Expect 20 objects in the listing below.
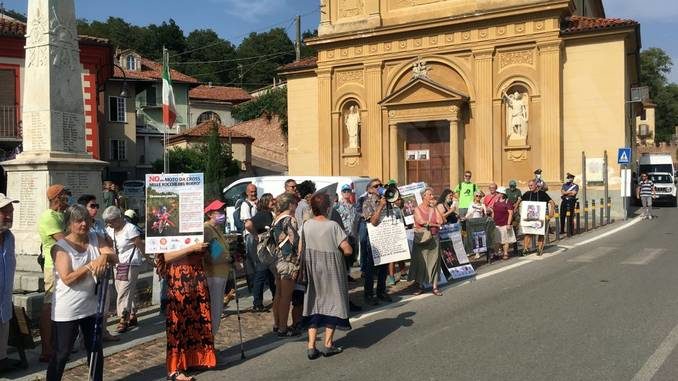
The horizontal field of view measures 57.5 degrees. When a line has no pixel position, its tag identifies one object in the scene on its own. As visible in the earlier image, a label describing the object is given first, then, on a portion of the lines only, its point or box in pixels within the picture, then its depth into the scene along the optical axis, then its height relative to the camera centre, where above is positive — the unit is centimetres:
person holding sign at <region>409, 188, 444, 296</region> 1011 -98
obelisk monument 938 +96
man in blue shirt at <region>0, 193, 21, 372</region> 568 -72
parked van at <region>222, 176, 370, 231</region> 1477 +5
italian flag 1548 +213
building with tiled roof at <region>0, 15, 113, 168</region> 2609 +488
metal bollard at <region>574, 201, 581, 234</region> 1768 -95
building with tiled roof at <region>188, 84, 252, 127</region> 5972 +844
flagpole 1369 +134
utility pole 4837 +1269
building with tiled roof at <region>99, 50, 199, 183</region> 4412 +559
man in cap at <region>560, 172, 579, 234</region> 1727 -45
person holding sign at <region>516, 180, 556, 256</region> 1428 -35
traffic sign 2134 +90
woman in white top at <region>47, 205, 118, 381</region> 533 -81
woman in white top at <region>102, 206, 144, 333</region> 784 -89
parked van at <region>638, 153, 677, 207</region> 3195 +51
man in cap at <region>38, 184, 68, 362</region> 663 -52
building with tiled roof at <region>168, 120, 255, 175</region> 4543 +360
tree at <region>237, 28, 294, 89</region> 7700 +1642
